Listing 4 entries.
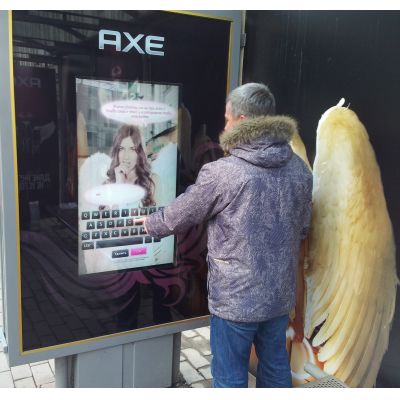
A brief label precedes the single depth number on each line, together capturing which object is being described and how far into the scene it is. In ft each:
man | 5.81
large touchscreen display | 6.93
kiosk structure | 6.34
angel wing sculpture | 6.24
